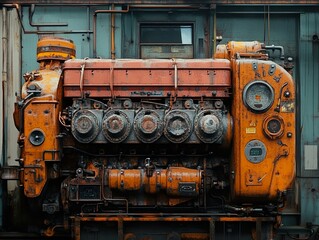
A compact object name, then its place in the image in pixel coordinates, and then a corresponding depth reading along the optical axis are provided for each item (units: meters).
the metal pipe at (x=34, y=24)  8.74
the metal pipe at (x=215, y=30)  8.86
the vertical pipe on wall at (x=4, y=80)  8.51
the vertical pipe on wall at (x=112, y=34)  8.72
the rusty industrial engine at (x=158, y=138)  6.29
